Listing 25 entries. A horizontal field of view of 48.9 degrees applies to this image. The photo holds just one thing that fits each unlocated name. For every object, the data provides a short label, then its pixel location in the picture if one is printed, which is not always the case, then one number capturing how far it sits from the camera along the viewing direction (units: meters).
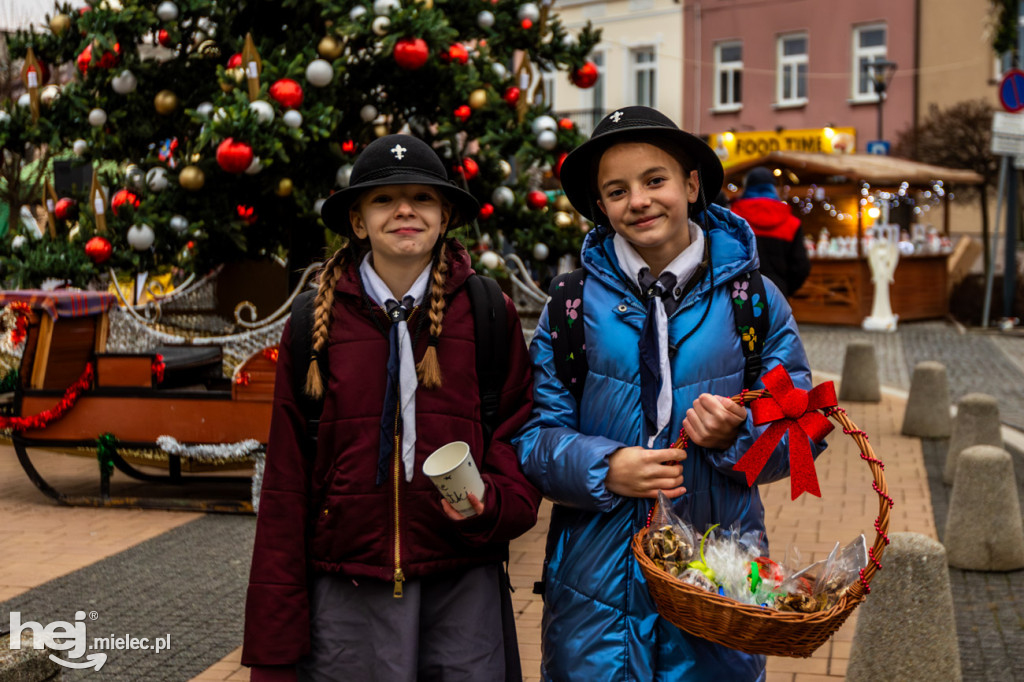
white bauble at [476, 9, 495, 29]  7.93
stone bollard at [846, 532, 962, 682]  3.65
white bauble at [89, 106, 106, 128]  7.72
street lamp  24.41
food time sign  27.52
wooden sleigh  6.53
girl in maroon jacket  2.53
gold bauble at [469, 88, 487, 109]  7.74
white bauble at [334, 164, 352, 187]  7.37
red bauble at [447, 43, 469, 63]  7.55
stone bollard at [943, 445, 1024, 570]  5.60
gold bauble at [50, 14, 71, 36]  7.71
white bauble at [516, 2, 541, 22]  7.99
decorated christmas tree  6.92
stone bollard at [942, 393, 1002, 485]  7.43
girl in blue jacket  2.41
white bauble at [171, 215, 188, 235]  7.25
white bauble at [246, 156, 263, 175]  6.57
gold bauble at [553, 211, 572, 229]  8.27
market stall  19.03
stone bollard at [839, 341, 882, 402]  10.88
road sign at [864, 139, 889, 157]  25.55
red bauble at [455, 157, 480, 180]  7.94
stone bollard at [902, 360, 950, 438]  9.05
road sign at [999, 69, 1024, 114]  14.31
